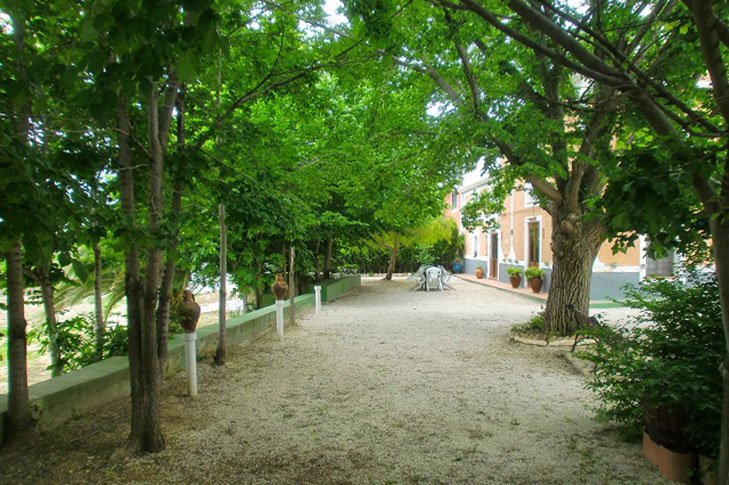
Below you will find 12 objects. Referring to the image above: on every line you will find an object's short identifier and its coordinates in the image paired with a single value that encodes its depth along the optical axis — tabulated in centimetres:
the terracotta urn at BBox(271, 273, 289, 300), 855
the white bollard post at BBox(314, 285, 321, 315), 1152
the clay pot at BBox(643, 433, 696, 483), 288
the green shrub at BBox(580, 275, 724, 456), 279
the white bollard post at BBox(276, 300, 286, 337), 800
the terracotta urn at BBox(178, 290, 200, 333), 481
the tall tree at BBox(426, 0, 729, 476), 204
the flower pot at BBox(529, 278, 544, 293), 1583
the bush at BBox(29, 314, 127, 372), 464
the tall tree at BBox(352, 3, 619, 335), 580
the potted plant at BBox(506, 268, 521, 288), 1808
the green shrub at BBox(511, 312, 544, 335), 806
